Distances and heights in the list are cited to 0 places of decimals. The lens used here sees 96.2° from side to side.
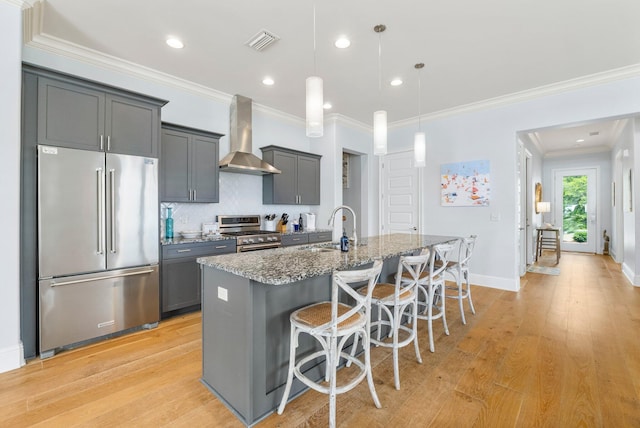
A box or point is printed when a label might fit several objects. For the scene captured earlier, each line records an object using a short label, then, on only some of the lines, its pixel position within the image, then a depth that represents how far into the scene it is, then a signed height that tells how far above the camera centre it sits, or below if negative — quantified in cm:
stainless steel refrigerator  249 -31
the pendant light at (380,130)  286 +83
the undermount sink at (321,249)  253 -34
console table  679 -78
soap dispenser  247 -28
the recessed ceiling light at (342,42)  288 +174
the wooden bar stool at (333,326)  159 -67
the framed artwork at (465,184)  466 +48
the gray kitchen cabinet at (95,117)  252 +91
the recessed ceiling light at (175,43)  290 +175
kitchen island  167 -68
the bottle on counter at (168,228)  360 -20
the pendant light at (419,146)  349 +81
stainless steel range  389 -31
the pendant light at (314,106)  217 +81
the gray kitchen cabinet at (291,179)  474 +58
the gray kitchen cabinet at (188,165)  350 +61
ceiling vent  282 +175
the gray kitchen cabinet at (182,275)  324 -73
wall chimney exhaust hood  417 +112
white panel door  548 +36
